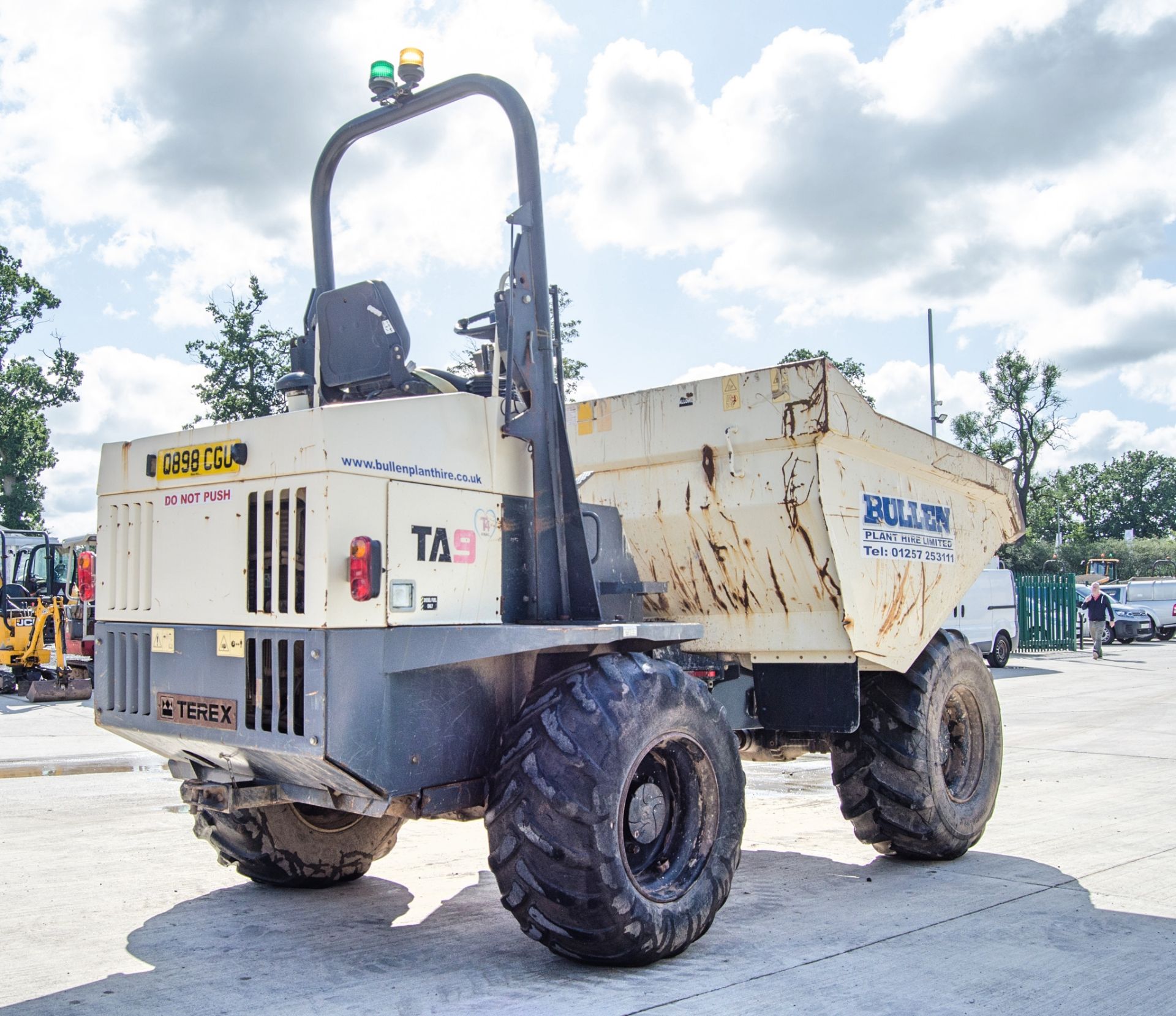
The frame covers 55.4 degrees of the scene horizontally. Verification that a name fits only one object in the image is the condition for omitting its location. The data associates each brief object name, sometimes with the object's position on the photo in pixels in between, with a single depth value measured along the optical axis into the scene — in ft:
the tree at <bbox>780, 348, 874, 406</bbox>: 147.47
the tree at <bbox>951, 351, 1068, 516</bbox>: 216.54
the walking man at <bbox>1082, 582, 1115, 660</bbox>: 83.71
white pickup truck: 110.52
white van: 71.51
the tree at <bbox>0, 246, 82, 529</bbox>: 126.82
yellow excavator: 57.77
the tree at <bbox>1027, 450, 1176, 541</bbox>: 316.19
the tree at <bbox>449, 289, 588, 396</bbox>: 83.05
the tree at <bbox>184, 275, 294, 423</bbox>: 95.67
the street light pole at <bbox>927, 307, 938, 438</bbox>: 113.61
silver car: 107.24
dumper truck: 13.35
